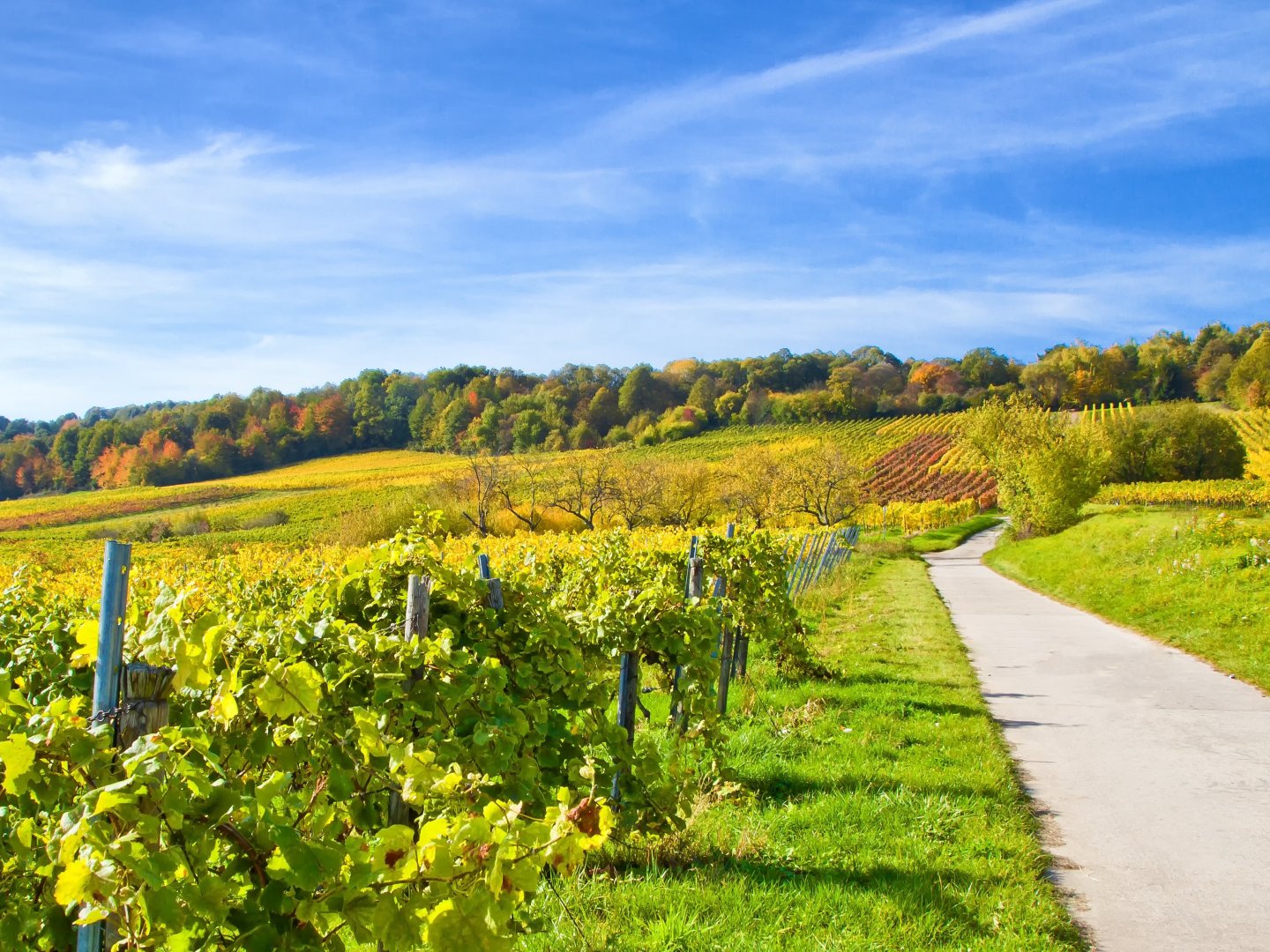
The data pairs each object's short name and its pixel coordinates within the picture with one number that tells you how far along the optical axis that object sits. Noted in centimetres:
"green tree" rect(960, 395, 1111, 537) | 3253
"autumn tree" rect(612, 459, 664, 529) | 4522
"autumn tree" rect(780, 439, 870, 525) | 4859
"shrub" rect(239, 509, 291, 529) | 5547
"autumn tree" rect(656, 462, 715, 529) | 4641
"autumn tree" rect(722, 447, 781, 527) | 4800
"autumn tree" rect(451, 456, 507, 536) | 4594
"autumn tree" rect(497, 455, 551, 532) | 4692
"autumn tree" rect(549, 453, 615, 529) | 4556
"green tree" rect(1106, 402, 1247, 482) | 5681
